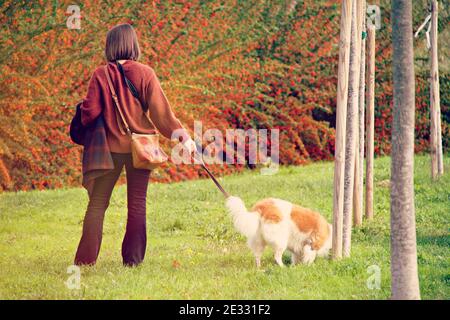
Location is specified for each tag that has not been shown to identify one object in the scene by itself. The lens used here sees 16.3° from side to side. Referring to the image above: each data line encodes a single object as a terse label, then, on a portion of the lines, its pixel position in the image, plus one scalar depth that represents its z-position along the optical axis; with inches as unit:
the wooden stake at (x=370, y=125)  698.9
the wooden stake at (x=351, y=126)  545.3
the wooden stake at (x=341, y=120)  520.3
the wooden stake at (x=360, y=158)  648.2
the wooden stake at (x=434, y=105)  867.0
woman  502.8
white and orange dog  511.2
